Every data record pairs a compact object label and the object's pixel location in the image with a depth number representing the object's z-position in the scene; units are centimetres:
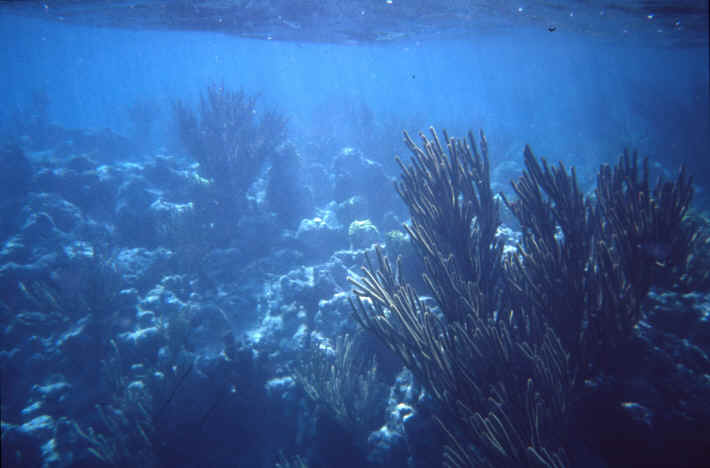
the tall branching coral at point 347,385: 457
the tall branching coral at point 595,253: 352
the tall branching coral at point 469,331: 277
